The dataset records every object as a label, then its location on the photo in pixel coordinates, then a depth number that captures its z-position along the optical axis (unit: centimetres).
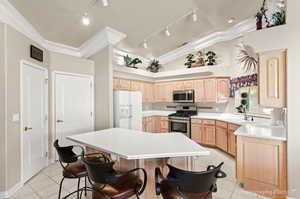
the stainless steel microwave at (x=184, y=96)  528
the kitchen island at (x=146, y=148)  151
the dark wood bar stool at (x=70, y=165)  186
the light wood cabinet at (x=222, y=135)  413
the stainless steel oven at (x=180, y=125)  514
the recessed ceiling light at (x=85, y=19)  293
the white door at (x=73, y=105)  373
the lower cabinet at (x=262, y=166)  222
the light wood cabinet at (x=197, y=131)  489
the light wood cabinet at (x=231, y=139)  376
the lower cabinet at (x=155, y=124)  572
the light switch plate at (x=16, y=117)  257
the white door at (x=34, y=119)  283
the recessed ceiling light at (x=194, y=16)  366
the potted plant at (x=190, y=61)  543
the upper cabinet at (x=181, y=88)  482
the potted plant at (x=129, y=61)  508
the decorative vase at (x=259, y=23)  254
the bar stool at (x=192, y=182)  117
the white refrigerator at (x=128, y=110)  421
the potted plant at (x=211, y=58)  501
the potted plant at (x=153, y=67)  618
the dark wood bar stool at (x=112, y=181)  135
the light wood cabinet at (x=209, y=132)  461
